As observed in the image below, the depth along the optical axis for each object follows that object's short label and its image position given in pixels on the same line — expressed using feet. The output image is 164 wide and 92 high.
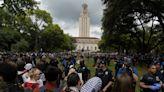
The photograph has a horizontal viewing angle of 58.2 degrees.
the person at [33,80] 9.57
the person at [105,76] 12.48
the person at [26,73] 10.37
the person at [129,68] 13.41
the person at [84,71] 16.82
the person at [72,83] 7.10
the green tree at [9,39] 94.34
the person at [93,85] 5.90
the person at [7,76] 5.93
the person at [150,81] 10.74
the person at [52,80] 6.57
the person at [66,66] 23.57
